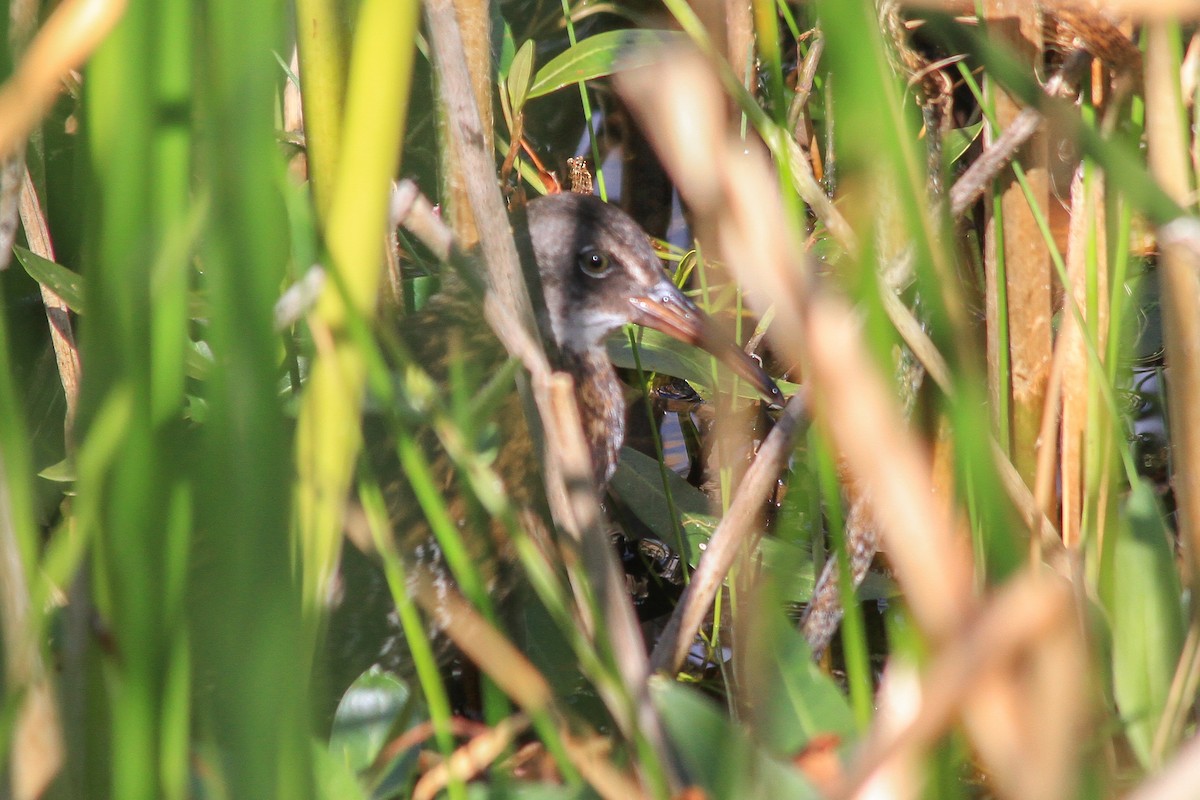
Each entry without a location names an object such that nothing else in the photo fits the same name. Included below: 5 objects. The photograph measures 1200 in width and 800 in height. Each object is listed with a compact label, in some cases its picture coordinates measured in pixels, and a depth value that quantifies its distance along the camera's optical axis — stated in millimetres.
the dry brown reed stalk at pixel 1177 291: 3224
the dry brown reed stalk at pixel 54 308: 3431
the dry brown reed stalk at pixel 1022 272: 3425
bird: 3456
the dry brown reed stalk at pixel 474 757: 2828
